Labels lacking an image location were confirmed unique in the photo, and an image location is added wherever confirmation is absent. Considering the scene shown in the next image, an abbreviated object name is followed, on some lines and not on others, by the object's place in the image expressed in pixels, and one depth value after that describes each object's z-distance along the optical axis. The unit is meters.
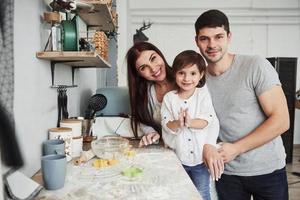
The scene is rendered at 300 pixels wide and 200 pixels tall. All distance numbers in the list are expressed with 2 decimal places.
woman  1.57
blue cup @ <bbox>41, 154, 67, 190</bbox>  0.93
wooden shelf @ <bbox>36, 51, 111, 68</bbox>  1.20
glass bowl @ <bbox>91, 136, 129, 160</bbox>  1.29
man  1.34
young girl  1.41
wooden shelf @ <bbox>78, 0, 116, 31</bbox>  1.51
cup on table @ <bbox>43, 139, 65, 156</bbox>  1.15
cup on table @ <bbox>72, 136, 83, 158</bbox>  1.33
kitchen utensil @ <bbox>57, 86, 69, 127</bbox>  1.53
